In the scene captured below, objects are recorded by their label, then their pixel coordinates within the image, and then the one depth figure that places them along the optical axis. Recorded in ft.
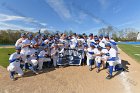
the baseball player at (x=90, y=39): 13.79
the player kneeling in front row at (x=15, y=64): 10.17
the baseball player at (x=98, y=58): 11.57
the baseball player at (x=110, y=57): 10.26
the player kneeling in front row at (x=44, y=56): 12.05
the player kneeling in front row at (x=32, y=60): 11.37
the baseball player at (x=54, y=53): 12.77
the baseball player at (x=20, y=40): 11.93
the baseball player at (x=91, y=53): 12.41
